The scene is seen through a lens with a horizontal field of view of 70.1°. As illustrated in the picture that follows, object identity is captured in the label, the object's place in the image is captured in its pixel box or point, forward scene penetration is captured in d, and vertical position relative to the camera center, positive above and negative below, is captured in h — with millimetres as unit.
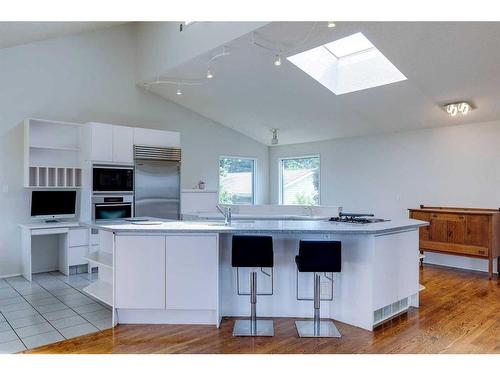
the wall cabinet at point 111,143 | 5297 +763
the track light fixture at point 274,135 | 6614 +1138
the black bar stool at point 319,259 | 3064 -570
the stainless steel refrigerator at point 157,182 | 5765 +184
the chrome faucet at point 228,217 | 3668 -251
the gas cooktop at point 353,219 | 3625 -277
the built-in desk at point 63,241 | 4901 -701
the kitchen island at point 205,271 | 3221 -726
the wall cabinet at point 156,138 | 5777 +923
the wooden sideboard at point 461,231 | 4884 -556
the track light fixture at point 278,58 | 3949 +1631
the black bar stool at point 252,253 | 3139 -532
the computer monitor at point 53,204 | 5109 -168
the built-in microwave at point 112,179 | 5309 +214
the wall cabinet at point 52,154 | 5125 +592
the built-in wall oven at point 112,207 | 5316 -213
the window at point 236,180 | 7668 +280
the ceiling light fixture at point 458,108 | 4642 +1124
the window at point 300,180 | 7547 +280
